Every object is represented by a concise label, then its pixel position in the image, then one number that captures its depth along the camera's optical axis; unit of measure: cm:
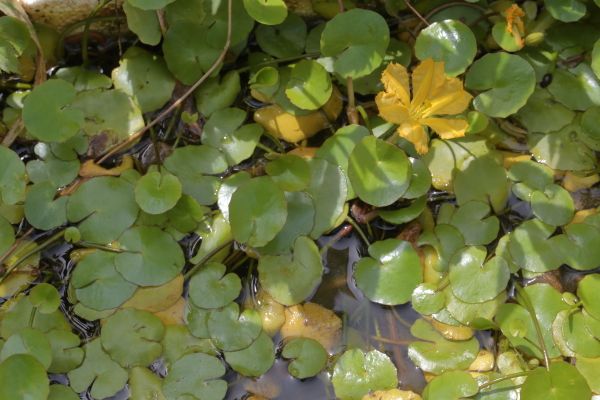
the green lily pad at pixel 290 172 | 80
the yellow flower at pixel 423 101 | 77
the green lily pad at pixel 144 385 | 79
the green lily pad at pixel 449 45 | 81
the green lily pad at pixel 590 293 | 79
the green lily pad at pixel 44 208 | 80
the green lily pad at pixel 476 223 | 81
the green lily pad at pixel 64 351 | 79
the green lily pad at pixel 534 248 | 80
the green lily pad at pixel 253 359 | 79
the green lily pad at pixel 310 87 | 81
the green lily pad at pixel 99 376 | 79
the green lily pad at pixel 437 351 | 79
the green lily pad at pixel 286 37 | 83
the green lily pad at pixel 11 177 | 80
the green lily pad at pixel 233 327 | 79
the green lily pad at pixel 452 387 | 78
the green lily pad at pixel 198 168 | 81
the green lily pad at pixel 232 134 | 82
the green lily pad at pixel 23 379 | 77
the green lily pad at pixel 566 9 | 81
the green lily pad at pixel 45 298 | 79
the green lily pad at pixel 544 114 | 82
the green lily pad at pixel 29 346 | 78
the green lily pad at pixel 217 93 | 82
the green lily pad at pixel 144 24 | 81
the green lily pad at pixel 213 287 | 79
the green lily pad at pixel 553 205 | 81
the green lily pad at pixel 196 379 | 78
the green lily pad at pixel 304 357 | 79
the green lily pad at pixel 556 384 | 77
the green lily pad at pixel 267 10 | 79
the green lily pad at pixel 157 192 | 79
